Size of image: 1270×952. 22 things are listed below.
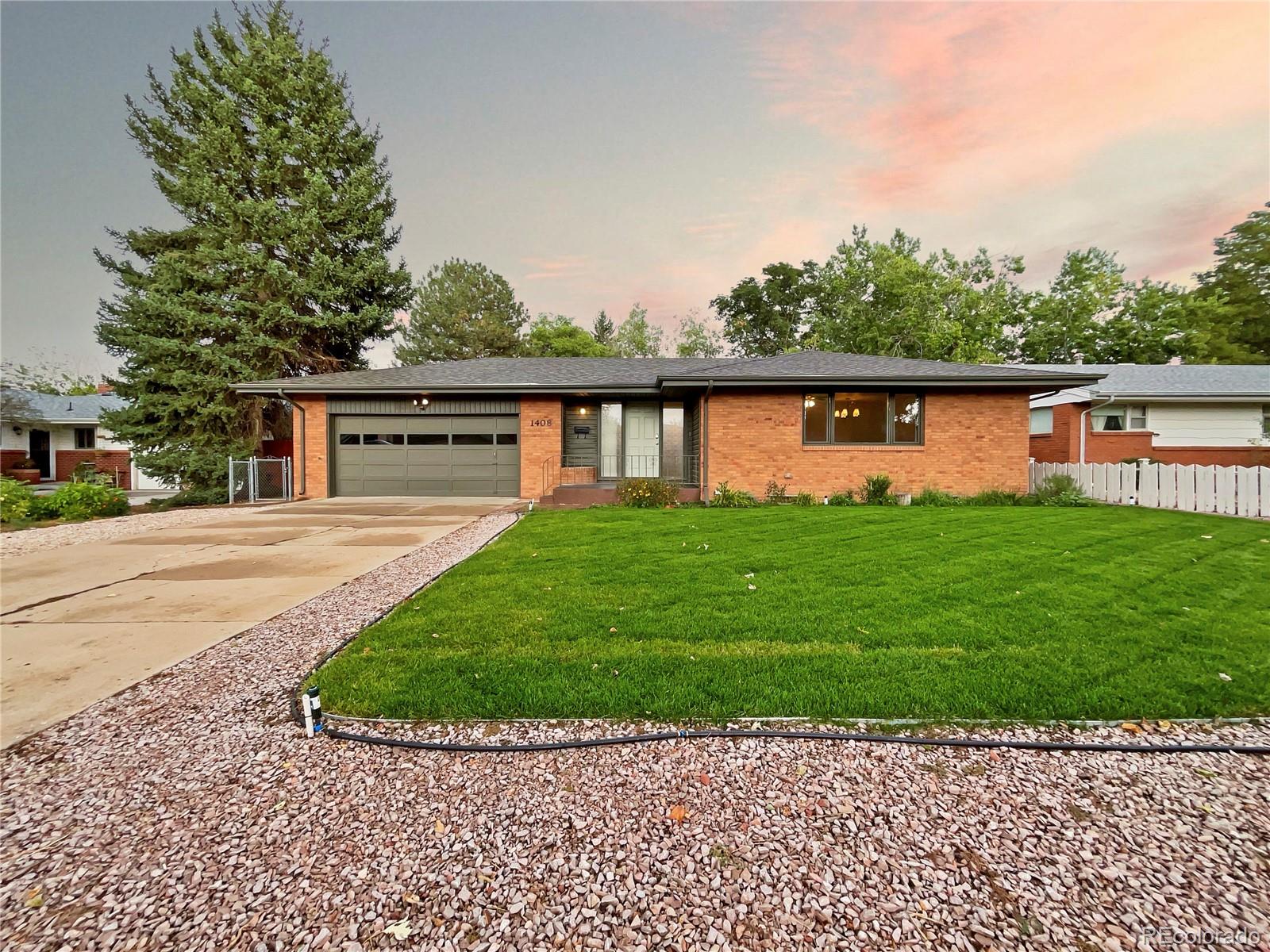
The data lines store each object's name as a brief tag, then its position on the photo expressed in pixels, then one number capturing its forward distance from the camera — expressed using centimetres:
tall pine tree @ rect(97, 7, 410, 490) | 1525
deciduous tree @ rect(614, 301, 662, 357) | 3547
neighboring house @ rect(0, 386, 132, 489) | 2055
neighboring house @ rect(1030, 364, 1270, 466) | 1438
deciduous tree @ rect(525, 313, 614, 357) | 3159
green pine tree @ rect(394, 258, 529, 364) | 3419
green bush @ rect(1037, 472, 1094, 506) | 1059
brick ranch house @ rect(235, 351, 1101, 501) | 1148
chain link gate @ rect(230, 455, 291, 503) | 1303
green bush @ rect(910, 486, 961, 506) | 1089
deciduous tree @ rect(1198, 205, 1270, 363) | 2614
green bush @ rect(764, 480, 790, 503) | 1135
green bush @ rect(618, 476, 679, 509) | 1066
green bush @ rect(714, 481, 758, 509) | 1092
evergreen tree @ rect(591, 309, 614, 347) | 3959
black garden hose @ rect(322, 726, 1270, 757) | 221
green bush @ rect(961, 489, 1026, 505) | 1103
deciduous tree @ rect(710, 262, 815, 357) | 3494
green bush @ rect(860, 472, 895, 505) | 1108
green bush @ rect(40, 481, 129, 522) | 988
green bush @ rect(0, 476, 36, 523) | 917
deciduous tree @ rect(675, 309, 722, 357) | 3503
